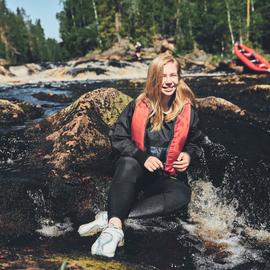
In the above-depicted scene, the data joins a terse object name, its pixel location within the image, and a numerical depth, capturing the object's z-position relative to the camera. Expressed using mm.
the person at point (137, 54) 36125
